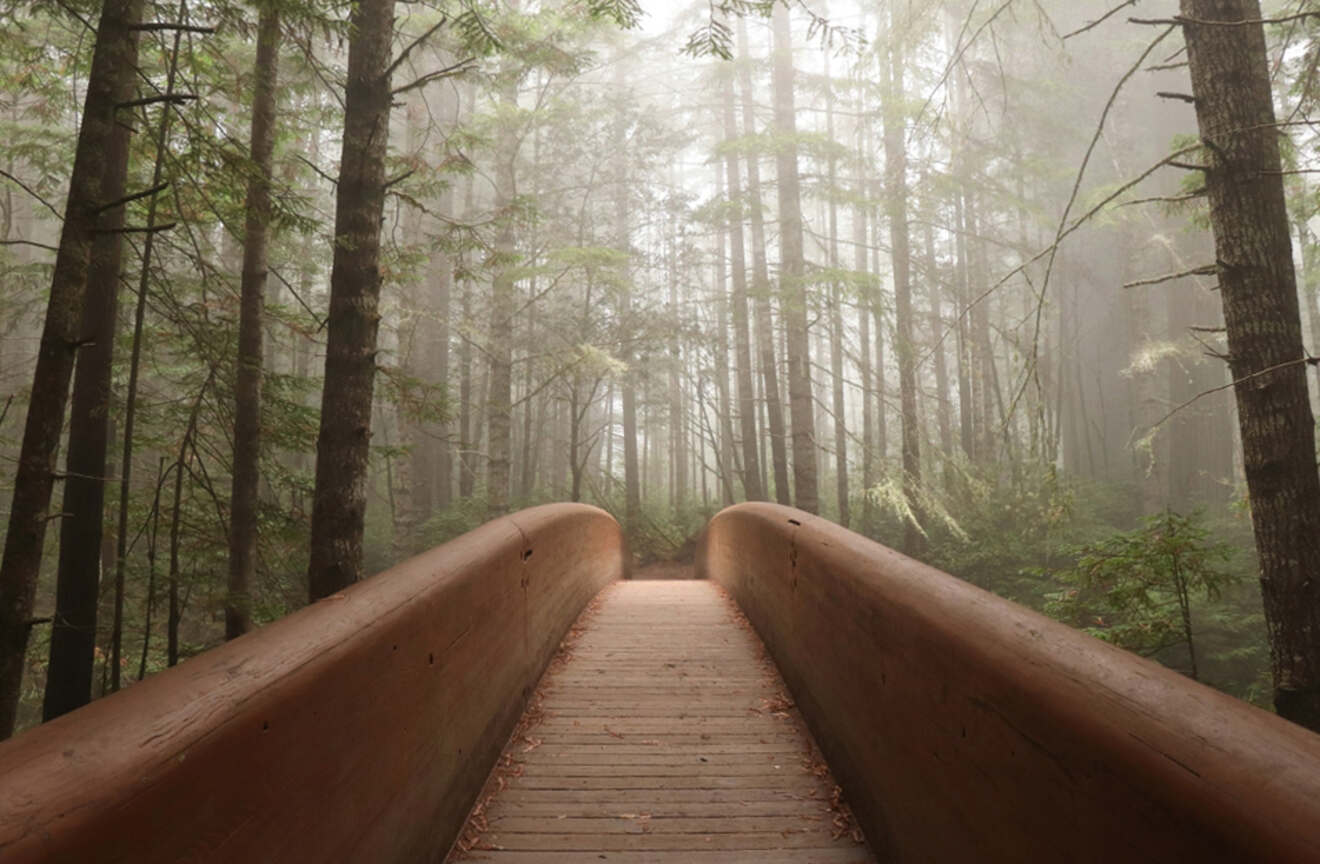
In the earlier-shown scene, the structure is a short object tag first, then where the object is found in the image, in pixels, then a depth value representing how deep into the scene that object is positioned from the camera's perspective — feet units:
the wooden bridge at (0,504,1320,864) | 3.21
